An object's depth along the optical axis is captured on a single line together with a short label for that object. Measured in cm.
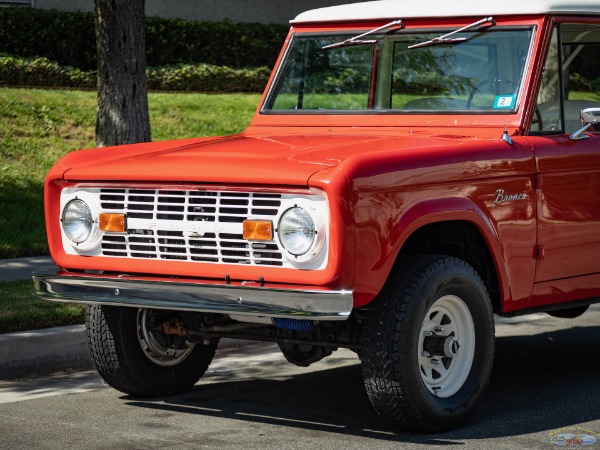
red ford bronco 577
